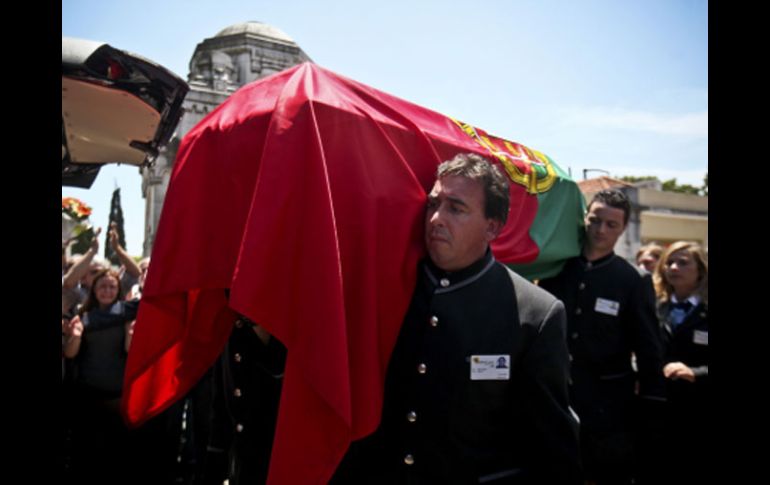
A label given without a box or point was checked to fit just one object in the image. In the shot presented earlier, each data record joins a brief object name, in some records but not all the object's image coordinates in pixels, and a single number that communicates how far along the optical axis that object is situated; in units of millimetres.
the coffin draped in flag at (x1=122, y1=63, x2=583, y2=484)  1689
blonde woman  3887
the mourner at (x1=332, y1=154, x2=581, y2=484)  1867
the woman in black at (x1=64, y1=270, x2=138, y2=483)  4047
